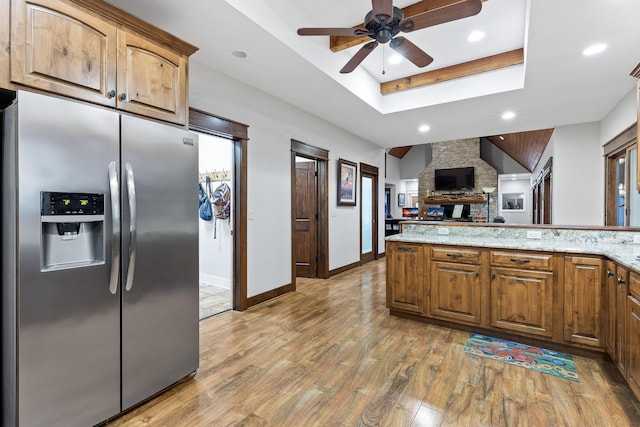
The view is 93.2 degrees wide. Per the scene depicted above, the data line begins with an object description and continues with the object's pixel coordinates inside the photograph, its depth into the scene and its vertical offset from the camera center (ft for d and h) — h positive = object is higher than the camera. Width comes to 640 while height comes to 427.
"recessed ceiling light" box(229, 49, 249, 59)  9.09 +4.88
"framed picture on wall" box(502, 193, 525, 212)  38.81 +1.44
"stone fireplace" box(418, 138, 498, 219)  36.47 +5.83
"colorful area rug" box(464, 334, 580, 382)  7.48 -3.86
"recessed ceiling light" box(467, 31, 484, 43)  10.48 +6.24
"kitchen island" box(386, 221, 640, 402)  7.02 -2.04
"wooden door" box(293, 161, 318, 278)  16.90 -0.40
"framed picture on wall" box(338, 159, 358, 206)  17.88 +1.89
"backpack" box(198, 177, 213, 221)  15.38 +0.47
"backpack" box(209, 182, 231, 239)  14.65 +0.59
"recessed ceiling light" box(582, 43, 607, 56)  8.48 +4.69
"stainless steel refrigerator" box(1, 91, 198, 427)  4.50 -0.80
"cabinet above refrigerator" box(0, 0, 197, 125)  4.60 +2.79
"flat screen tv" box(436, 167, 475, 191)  37.01 +4.16
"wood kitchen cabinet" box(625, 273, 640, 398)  5.72 -2.39
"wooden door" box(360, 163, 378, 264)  20.80 -0.02
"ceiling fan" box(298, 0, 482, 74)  6.52 +4.43
